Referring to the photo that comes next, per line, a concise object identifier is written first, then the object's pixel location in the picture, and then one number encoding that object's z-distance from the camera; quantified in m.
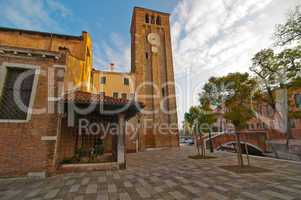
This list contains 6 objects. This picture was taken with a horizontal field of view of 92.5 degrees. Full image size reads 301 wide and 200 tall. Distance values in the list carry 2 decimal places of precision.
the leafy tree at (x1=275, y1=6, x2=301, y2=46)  8.27
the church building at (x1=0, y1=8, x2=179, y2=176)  6.25
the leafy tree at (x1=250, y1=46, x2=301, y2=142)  9.88
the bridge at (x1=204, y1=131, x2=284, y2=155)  19.89
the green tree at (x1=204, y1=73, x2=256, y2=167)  7.71
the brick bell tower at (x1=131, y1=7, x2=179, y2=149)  20.98
